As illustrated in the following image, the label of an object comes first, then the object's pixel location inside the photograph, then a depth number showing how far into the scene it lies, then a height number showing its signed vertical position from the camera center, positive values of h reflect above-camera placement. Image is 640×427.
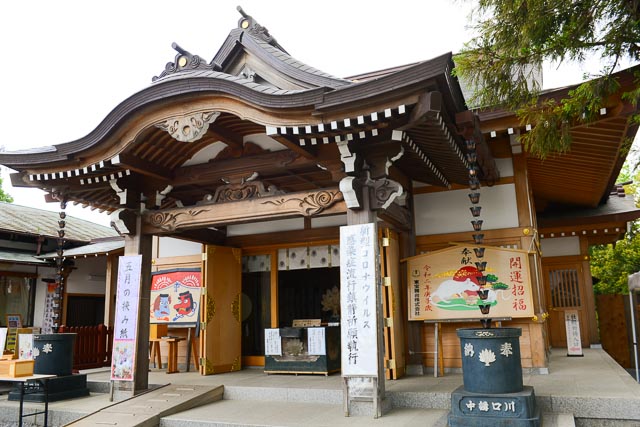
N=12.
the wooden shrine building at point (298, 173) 5.34 +1.82
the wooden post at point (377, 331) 5.30 -0.27
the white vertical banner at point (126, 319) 6.81 -0.10
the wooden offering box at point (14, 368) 6.30 -0.68
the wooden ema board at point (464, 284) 6.79 +0.28
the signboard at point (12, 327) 11.41 -0.31
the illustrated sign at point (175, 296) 9.01 +0.27
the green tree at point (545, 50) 4.05 +2.11
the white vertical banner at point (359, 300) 5.36 +0.07
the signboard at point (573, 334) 8.84 -0.56
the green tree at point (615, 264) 16.70 +1.25
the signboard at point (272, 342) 8.06 -0.54
